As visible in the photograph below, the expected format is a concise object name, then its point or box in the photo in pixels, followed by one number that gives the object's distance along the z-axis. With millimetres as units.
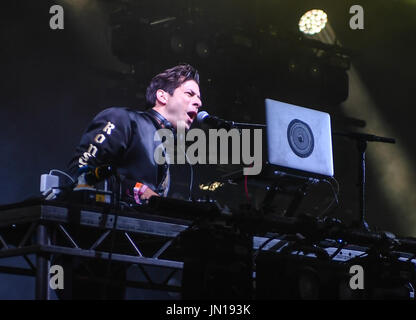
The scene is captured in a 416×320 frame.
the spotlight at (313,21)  8672
